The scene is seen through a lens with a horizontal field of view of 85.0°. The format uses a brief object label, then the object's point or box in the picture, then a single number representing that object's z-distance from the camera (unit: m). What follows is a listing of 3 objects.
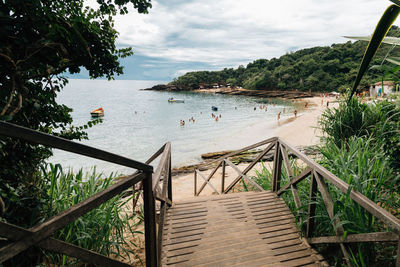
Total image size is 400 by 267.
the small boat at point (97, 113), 34.52
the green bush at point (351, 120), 4.68
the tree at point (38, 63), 1.91
